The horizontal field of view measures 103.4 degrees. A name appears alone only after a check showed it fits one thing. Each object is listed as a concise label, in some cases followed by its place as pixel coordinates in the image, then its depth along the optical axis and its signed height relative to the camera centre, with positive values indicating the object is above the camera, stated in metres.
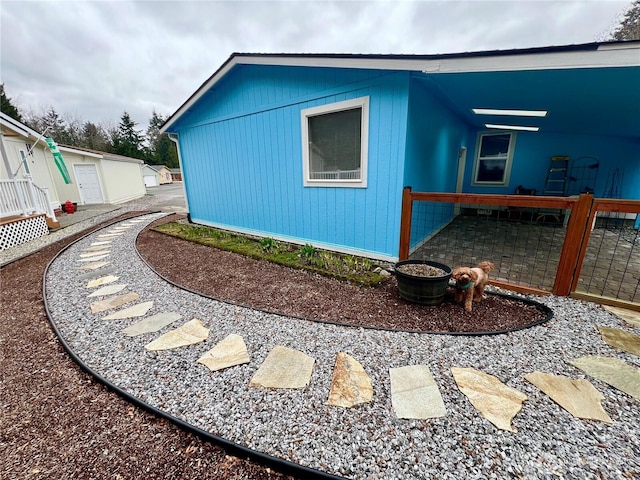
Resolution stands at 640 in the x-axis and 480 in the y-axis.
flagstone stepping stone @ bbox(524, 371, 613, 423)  1.45 -1.36
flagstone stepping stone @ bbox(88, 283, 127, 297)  3.17 -1.40
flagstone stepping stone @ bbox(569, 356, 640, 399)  1.63 -1.37
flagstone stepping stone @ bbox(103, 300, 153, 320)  2.65 -1.40
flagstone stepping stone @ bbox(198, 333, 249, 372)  1.93 -1.39
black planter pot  2.56 -1.16
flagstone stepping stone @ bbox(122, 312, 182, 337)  2.38 -1.40
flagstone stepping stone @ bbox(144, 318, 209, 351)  2.16 -1.40
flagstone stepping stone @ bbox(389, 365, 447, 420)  1.49 -1.38
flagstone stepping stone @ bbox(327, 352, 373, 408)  1.59 -1.38
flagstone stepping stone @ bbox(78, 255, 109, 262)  4.44 -1.39
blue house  2.88 +0.81
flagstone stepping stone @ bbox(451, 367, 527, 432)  1.44 -1.36
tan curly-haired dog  2.46 -1.07
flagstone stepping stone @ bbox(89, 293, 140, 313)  2.82 -1.40
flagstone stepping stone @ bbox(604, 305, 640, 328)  2.28 -1.35
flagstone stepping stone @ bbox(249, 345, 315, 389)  1.74 -1.39
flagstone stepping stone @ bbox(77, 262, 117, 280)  3.71 -1.40
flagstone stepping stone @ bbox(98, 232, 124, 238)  6.12 -1.35
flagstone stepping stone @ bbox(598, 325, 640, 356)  1.97 -1.36
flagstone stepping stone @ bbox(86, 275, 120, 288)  3.44 -1.40
